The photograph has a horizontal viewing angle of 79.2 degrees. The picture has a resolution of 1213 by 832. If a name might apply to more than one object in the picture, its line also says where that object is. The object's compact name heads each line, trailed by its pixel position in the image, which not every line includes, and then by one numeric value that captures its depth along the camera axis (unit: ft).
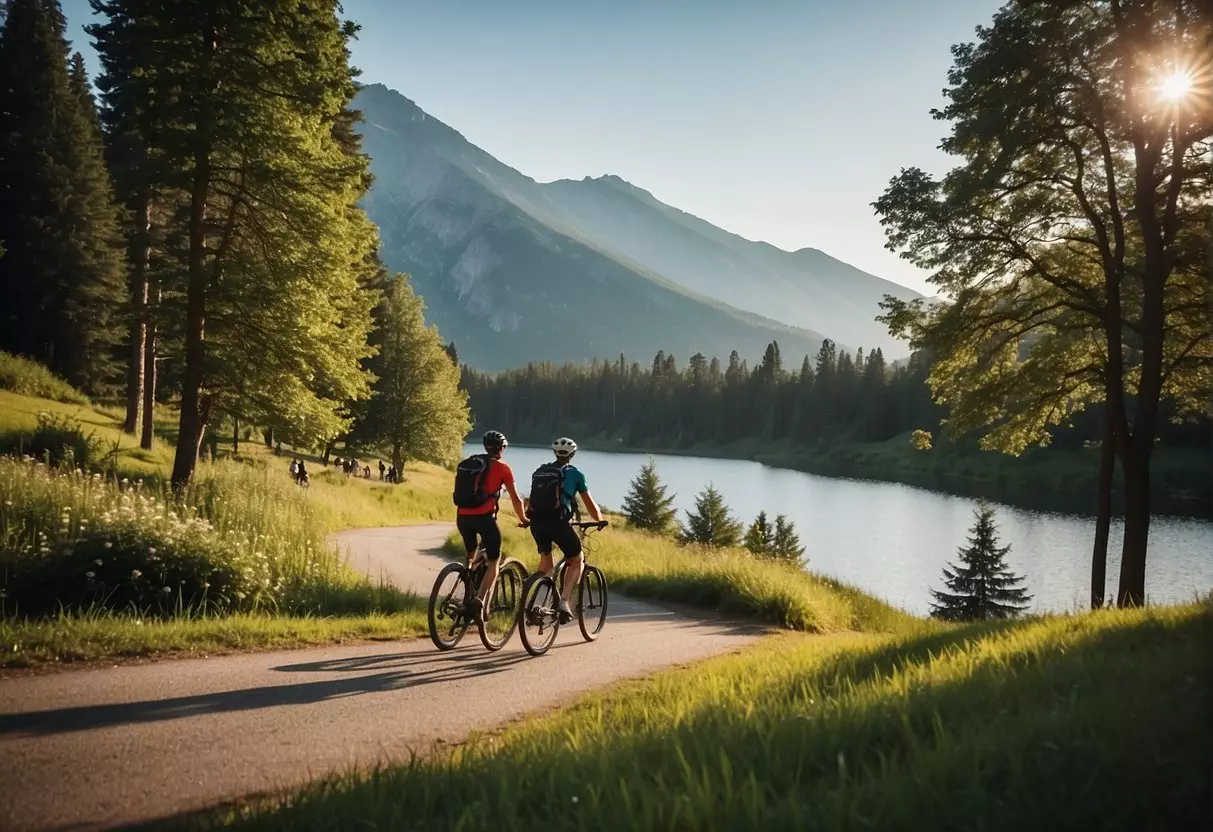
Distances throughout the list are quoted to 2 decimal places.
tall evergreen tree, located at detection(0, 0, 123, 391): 108.06
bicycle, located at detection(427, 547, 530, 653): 28.78
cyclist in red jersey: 29.27
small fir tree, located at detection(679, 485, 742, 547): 124.50
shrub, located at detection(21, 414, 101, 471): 54.03
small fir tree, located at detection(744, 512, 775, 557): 111.65
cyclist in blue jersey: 30.27
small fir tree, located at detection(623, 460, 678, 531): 133.90
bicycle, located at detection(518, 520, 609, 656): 29.09
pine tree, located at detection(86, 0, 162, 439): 49.37
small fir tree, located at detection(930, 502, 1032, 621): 101.30
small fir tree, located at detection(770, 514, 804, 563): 115.03
